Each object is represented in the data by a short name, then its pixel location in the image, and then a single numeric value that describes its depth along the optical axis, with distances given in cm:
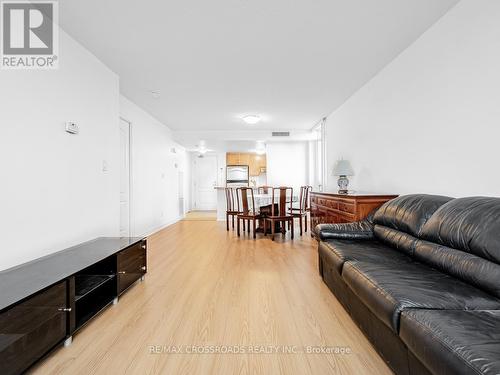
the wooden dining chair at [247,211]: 485
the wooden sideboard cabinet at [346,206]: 293
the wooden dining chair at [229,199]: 559
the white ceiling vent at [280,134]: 680
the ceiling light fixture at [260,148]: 778
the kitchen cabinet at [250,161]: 911
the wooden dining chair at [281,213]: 463
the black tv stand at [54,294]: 127
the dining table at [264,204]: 527
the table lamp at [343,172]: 383
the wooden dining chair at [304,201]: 521
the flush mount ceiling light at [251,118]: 517
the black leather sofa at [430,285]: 95
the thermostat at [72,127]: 238
